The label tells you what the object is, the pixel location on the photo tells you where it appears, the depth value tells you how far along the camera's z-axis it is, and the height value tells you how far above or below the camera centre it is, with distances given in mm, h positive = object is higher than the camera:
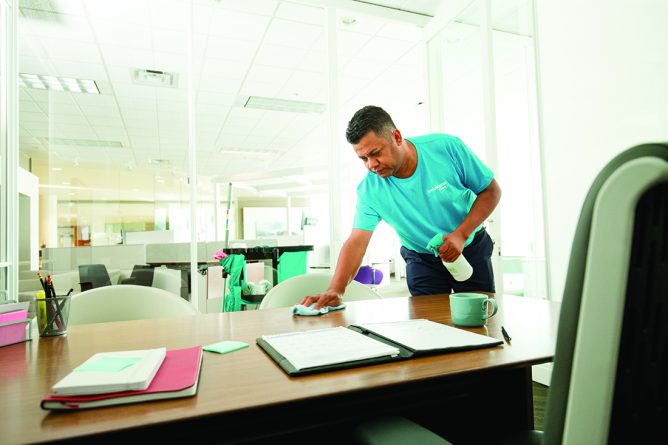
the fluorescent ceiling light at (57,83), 4426 +1803
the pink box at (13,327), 987 -218
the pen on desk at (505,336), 921 -241
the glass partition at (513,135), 3070 +761
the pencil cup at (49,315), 1071 -203
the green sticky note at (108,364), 718 -232
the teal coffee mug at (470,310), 1066 -208
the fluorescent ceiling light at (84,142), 4186 +1170
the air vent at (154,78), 4730 +1900
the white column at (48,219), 3857 +190
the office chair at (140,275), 4028 -393
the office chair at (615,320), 317 -74
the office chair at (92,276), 4004 -381
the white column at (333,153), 3934 +783
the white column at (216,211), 5121 +321
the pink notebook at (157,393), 592 -243
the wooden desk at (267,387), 574 -258
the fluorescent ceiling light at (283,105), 5606 +1846
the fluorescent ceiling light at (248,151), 7816 +1666
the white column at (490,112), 3070 +916
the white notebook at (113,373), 616 -231
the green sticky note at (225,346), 904 -254
